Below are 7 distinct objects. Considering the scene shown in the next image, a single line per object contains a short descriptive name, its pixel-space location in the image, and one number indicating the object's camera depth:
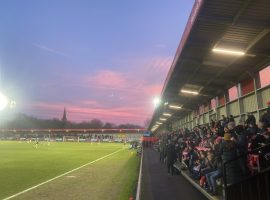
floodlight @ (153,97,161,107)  18.68
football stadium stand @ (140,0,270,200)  5.61
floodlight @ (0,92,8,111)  34.96
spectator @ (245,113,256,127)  7.76
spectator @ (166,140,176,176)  11.36
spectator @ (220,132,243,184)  5.47
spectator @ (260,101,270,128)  6.51
